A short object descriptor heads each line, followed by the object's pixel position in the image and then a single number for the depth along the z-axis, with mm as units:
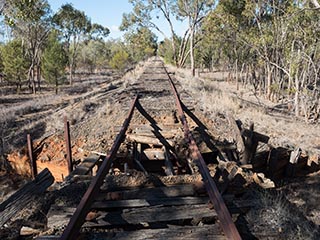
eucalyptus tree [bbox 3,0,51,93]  34103
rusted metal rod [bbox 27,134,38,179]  7198
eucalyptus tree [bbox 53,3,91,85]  39531
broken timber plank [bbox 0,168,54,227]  3557
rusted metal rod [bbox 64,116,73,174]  6207
